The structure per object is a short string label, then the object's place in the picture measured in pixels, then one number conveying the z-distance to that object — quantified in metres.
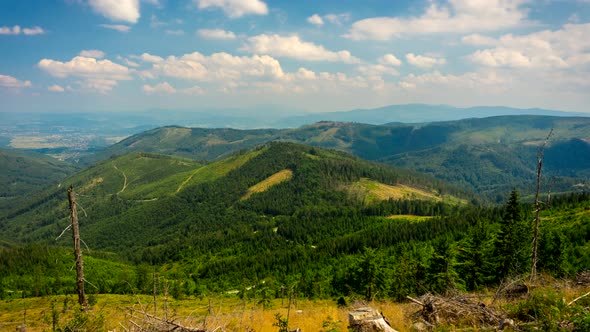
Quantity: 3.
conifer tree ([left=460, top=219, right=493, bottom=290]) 51.31
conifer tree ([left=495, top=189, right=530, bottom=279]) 47.72
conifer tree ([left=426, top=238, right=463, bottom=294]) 48.06
